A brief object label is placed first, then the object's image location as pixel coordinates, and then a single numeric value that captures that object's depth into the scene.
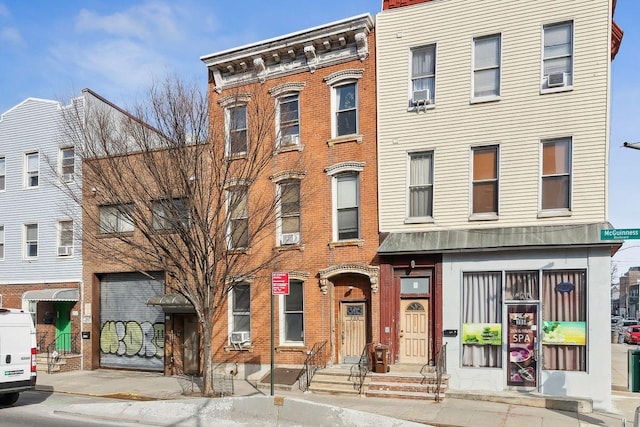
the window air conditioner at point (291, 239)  17.50
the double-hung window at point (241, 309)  18.39
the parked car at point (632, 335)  36.59
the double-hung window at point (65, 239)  21.84
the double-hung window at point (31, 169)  23.02
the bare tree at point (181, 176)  14.20
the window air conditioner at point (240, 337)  17.97
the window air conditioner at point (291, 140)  17.64
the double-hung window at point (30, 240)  22.83
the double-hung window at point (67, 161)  21.89
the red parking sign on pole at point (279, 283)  12.97
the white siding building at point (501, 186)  13.79
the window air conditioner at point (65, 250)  21.83
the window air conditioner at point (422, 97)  15.75
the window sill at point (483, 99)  14.92
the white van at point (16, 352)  13.41
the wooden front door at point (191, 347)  19.58
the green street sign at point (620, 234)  10.62
